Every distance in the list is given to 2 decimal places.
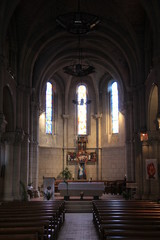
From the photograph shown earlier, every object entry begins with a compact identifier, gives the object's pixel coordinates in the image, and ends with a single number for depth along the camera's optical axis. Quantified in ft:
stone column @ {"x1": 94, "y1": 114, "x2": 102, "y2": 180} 133.01
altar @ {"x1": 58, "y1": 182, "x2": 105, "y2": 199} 83.51
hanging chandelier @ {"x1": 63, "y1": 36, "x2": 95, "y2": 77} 91.47
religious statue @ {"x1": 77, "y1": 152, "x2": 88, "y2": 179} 132.57
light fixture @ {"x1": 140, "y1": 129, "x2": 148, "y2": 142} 76.74
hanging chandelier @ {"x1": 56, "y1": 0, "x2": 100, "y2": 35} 68.39
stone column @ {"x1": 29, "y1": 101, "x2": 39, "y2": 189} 103.14
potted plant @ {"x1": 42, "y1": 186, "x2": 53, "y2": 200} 74.43
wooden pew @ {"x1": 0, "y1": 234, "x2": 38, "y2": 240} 20.38
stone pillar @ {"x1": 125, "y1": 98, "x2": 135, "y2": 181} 100.39
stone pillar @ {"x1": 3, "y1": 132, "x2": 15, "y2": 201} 78.32
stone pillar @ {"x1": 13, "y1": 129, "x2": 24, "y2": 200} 80.84
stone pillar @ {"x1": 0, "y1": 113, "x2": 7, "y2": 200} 78.82
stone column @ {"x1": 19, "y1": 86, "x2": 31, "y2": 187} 87.90
